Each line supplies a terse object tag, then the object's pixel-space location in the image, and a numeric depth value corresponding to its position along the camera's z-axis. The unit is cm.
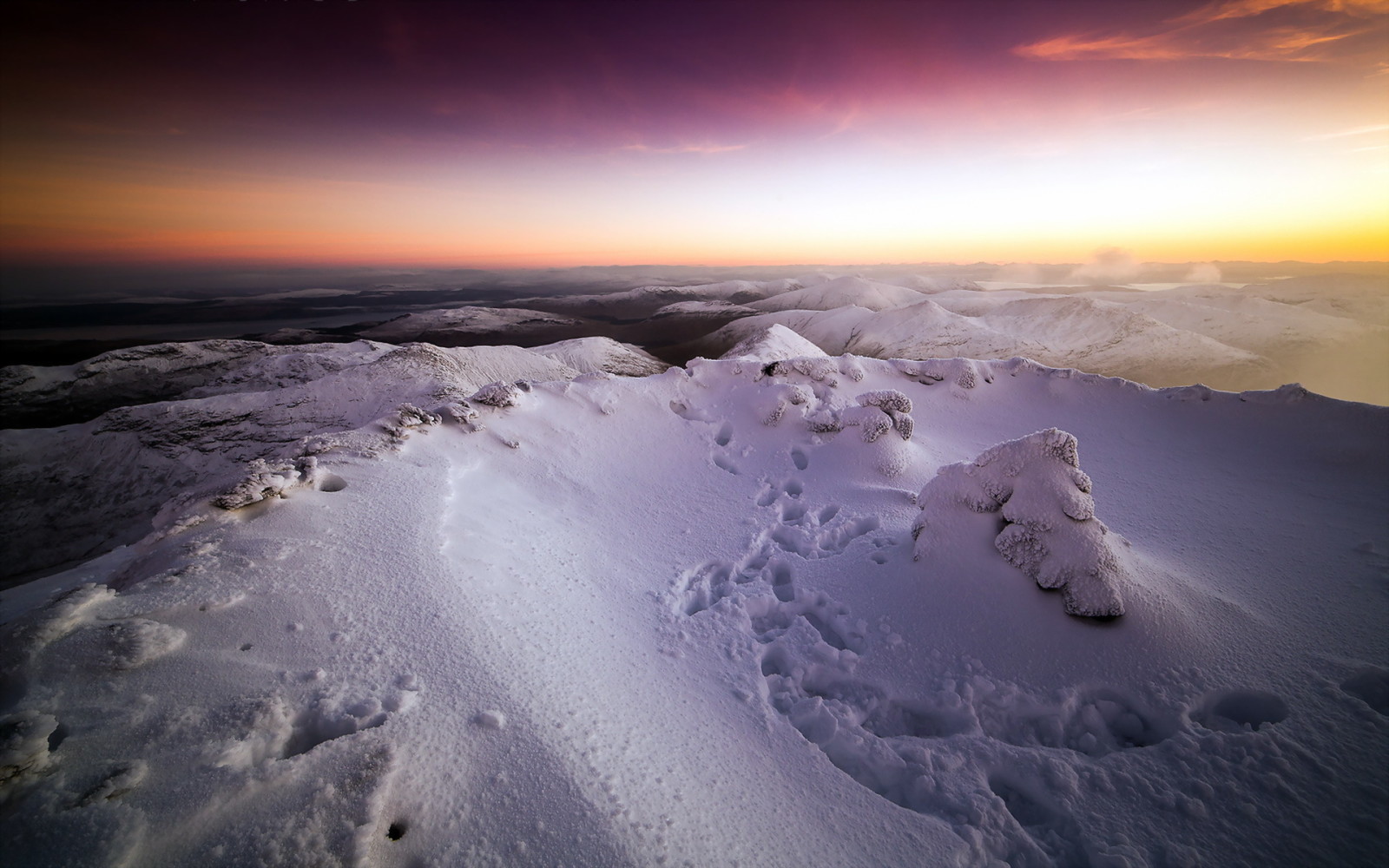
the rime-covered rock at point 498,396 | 1380
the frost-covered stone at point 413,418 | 1197
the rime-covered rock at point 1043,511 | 757
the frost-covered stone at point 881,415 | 1405
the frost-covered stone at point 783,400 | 1541
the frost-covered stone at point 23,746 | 399
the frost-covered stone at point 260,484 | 816
